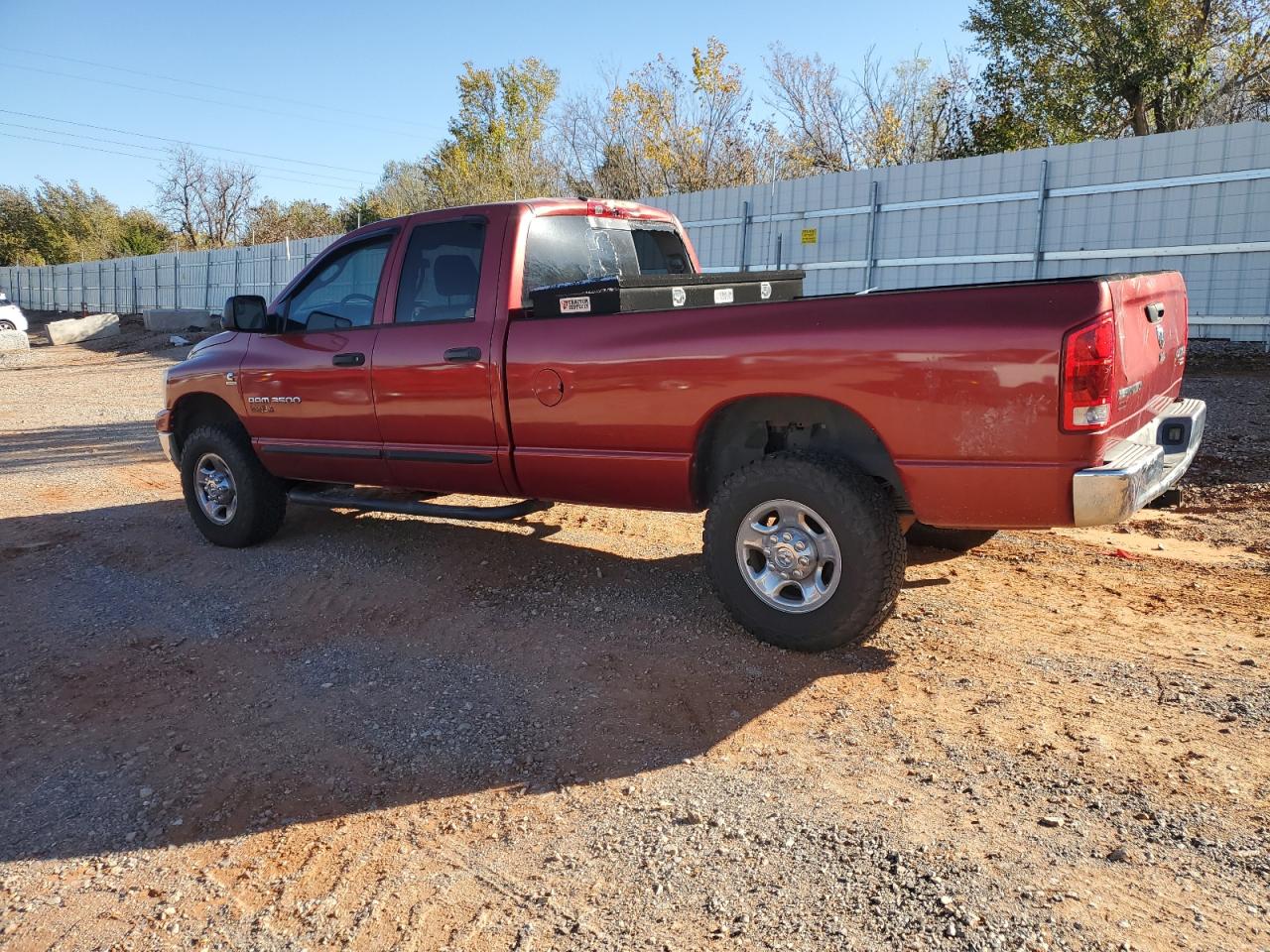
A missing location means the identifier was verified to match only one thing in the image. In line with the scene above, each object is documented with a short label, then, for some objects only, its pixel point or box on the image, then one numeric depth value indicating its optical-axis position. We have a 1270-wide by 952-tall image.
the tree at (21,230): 59.97
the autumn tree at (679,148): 28.38
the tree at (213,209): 62.50
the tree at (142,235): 59.75
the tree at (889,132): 23.91
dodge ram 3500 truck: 3.53
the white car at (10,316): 28.88
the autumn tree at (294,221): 58.47
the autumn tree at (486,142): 30.77
